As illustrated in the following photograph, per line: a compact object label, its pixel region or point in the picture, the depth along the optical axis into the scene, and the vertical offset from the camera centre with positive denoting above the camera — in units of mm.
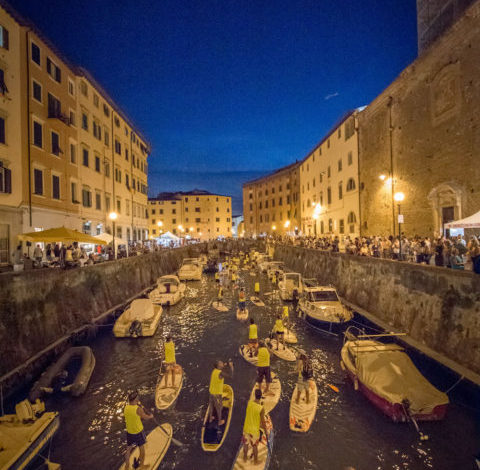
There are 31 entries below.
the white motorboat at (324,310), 16766 -4492
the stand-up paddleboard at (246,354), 13394 -5637
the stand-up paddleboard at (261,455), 7238 -5630
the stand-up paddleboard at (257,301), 24297 -5543
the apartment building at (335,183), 33875 +7190
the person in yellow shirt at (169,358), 11461 -4728
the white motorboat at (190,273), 36094 -4427
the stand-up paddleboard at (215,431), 8048 -5643
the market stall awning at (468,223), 12178 +430
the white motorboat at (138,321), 16406 -4844
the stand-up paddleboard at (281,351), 13562 -5539
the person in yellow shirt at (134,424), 7047 -4528
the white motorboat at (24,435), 6773 -4963
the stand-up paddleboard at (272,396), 9834 -5630
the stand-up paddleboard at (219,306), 22906 -5574
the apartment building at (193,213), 92250 +7793
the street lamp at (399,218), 16566 +951
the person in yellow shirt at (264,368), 10406 -4774
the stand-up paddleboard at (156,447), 7465 -5726
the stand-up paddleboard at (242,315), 20328 -5526
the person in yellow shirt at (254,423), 6953 -4474
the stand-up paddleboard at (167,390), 10118 -5651
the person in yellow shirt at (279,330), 15141 -4888
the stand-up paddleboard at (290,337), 15447 -5455
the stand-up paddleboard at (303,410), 8922 -5689
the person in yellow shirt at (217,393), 8633 -4639
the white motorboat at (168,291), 23297 -4572
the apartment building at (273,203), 68250 +9052
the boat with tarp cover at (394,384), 8531 -4770
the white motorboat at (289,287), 24609 -4504
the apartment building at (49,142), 19469 +8259
